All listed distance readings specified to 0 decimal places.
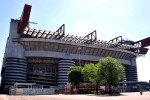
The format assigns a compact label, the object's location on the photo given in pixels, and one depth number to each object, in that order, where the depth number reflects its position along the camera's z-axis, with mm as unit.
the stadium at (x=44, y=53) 61942
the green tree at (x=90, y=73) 38970
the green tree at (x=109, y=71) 34324
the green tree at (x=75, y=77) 40933
